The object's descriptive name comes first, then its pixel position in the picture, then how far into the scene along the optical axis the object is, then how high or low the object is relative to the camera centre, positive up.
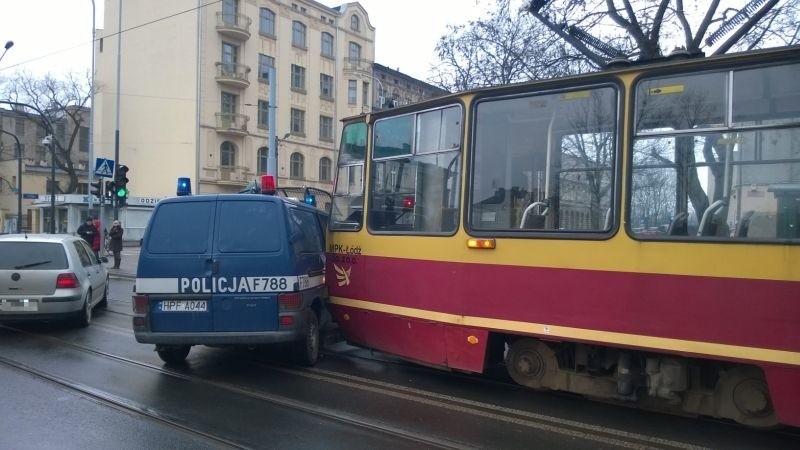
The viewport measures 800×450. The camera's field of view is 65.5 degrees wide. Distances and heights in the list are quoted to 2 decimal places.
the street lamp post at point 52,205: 30.69 +0.26
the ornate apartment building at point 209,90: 42.75 +9.12
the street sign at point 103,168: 19.88 +1.45
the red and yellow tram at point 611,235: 4.70 -0.07
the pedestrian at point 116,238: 20.44 -0.85
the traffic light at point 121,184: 19.28 +0.89
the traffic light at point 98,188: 20.22 +0.79
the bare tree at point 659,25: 12.76 +4.52
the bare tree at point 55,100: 50.47 +9.31
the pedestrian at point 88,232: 19.61 -0.64
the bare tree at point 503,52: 17.50 +5.33
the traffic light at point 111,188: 19.53 +0.76
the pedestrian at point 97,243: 20.10 -1.00
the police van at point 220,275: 6.77 -0.65
